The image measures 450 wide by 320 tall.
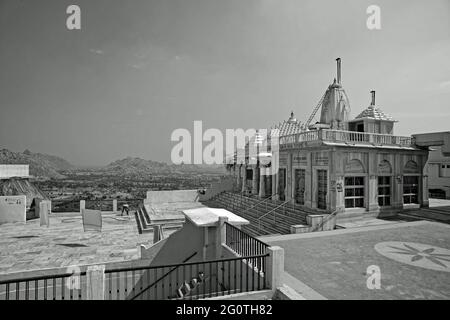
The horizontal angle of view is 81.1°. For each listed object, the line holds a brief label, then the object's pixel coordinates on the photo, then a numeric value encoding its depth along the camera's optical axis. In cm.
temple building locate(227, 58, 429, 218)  1650
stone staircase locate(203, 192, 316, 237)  1566
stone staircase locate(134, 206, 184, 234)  1988
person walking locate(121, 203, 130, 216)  2726
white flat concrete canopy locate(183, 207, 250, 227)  951
